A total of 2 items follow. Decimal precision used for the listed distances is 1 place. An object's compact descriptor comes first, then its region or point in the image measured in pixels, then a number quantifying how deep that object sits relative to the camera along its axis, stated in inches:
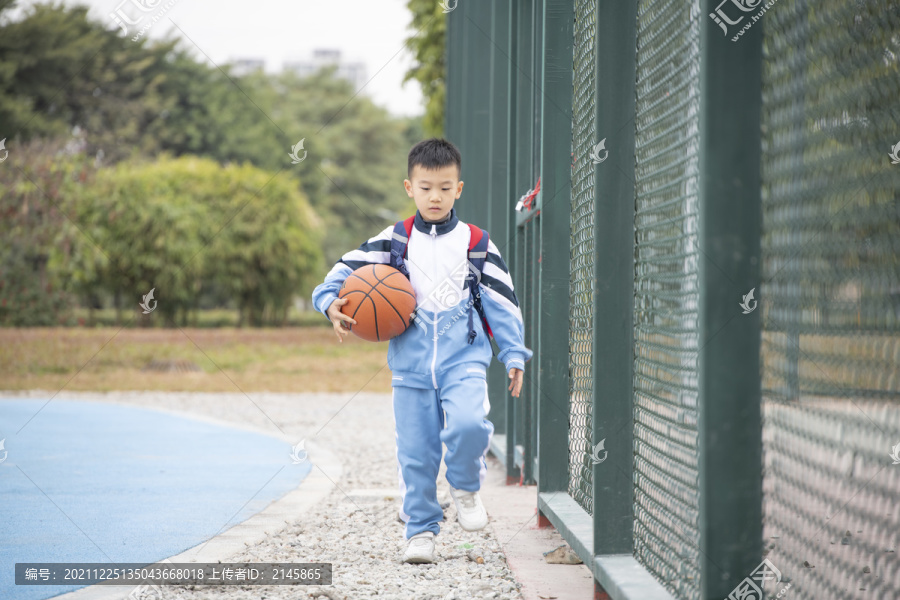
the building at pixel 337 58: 6082.7
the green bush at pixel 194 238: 909.2
